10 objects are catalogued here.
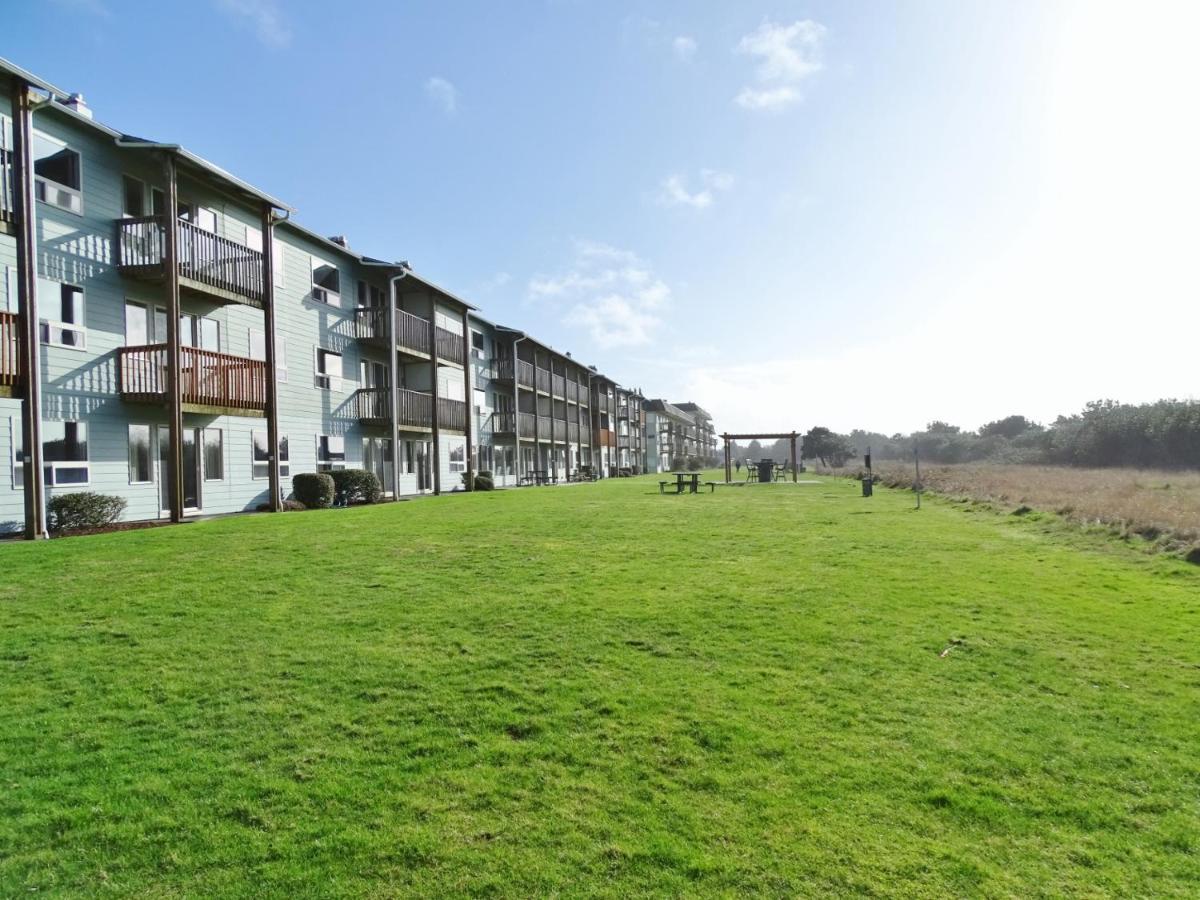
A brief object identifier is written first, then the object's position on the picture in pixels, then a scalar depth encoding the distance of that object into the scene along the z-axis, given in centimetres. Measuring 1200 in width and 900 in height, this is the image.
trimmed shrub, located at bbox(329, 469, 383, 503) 2236
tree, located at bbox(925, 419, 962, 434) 13650
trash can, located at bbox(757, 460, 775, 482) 4272
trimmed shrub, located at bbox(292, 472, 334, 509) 2055
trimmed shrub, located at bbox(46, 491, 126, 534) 1355
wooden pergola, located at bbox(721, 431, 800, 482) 3897
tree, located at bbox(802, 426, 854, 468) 9412
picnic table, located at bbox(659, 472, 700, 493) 2978
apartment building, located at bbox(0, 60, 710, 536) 1360
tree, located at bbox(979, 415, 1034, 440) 12839
